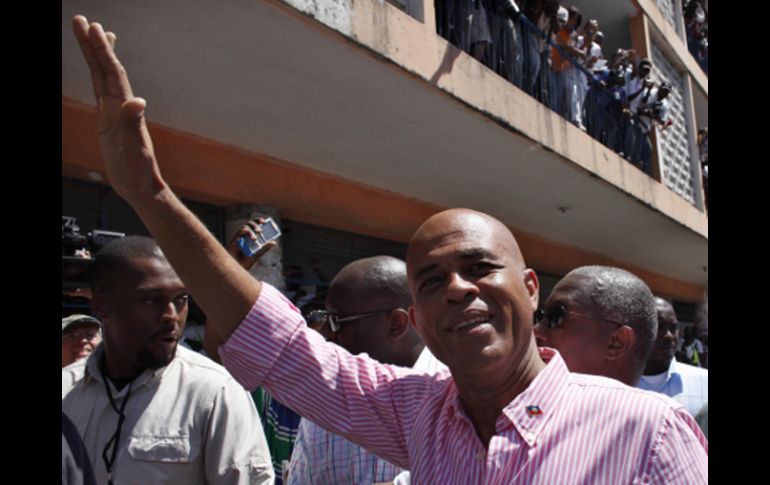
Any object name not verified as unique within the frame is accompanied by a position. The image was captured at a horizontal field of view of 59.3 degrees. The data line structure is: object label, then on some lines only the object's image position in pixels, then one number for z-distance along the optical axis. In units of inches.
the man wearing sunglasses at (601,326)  97.5
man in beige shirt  87.7
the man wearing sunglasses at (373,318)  103.3
